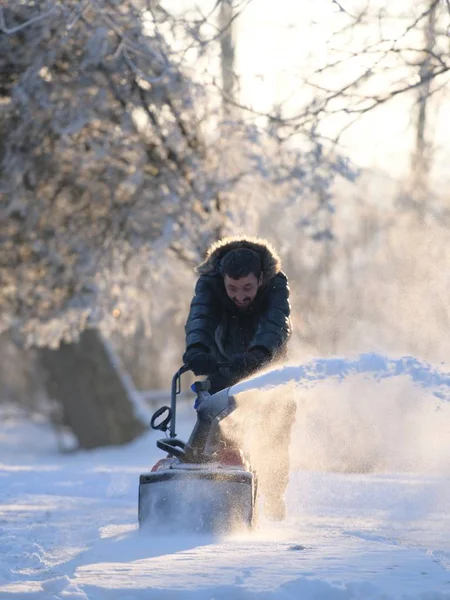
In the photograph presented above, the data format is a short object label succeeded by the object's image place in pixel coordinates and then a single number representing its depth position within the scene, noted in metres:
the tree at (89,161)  24.09
